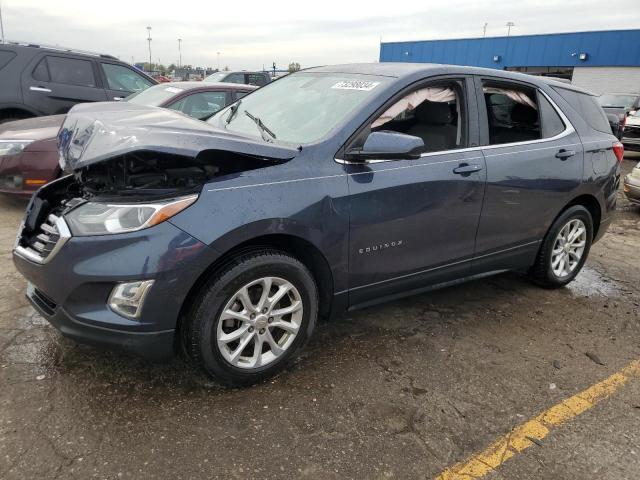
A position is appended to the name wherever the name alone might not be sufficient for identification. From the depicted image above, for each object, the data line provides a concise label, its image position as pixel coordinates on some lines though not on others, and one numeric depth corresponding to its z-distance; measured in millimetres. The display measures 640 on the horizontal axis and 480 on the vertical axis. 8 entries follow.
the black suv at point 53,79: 7164
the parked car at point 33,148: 5105
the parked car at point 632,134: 12766
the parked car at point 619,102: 14985
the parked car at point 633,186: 7254
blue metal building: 28203
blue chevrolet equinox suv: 2369
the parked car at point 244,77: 12836
